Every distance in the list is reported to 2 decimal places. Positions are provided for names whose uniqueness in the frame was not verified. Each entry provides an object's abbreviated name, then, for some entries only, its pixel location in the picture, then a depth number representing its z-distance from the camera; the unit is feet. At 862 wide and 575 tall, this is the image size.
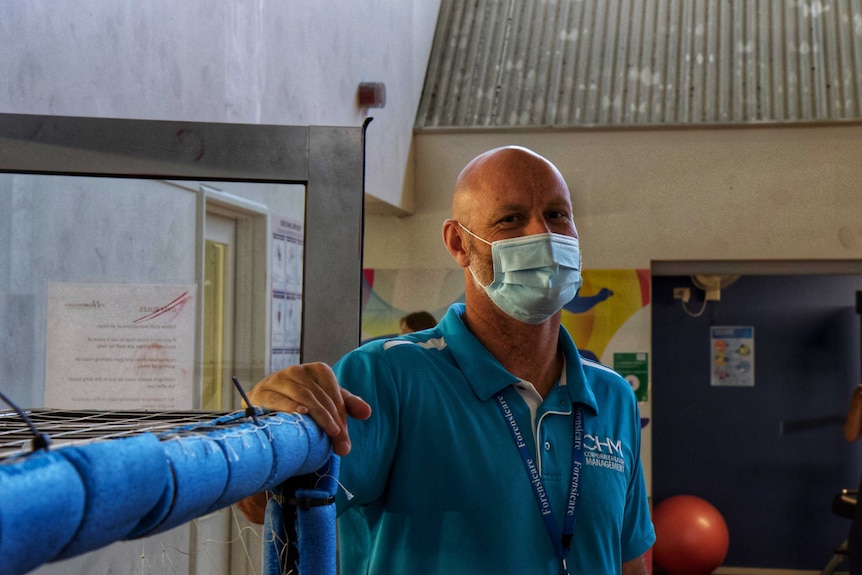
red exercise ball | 20.81
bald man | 4.60
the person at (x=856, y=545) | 14.47
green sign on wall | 17.60
